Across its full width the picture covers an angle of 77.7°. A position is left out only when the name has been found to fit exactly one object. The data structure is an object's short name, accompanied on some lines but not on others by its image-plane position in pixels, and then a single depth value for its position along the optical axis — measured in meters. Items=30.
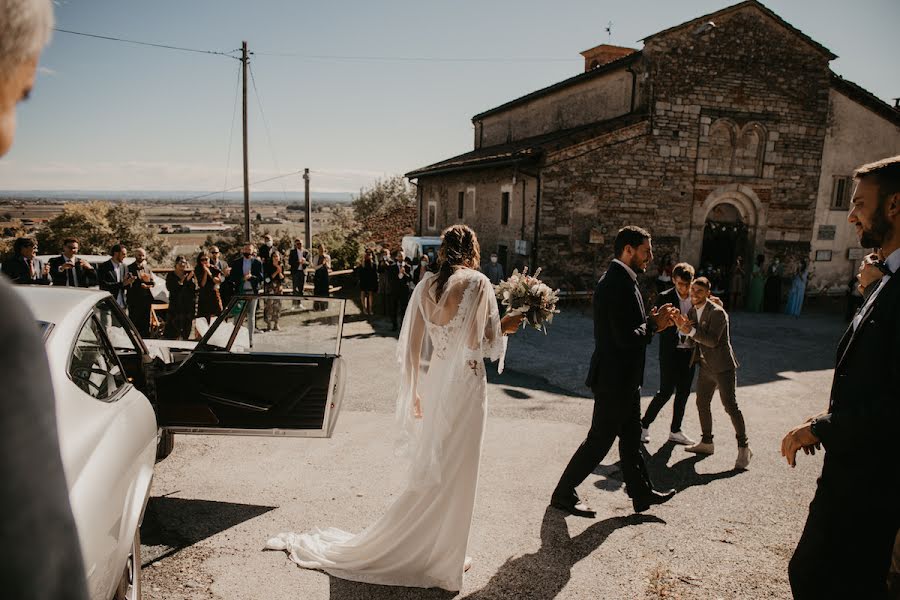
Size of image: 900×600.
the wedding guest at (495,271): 16.36
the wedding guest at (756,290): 18.59
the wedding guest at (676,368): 6.63
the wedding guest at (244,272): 12.11
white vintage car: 2.46
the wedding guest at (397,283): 13.46
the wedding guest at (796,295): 18.11
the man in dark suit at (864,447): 2.30
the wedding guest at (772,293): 18.44
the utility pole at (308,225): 27.78
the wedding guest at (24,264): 9.66
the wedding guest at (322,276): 14.89
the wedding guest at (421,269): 15.32
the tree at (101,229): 28.69
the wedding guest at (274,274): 13.45
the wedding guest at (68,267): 10.19
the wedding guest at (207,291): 11.13
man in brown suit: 6.03
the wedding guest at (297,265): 15.35
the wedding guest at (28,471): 0.67
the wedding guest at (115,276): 10.02
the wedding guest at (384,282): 14.81
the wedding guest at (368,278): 14.87
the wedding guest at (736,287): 19.08
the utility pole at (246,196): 18.73
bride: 3.75
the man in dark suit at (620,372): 4.68
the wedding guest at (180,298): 10.70
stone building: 18.14
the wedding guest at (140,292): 10.12
